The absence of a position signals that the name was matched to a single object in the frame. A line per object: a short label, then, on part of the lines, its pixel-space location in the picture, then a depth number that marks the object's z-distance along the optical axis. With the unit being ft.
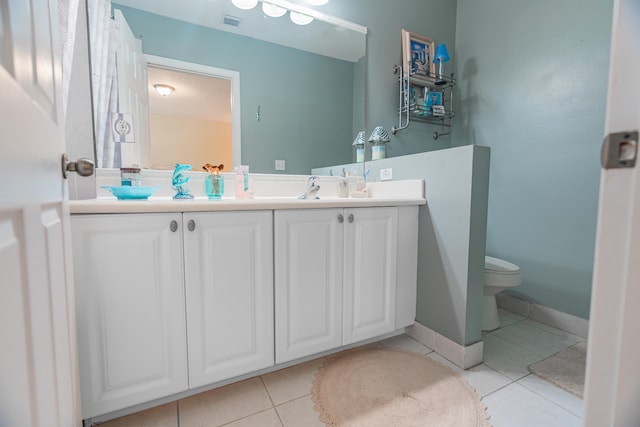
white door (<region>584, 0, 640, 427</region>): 1.26
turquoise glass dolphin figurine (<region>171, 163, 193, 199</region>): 4.39
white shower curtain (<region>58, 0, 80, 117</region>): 3.67
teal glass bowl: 3.69
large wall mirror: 4.74
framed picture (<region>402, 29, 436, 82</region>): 7.25
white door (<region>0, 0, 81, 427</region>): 1.16
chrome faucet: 5.37
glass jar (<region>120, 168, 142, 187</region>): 4.31
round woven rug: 3.68
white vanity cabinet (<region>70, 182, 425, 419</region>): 3.15
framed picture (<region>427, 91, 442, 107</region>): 7.63
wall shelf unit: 7.34
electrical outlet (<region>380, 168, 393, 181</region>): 6.09
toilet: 5.54
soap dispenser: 6.34
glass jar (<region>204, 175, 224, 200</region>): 4.74
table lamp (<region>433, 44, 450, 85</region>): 7.19
